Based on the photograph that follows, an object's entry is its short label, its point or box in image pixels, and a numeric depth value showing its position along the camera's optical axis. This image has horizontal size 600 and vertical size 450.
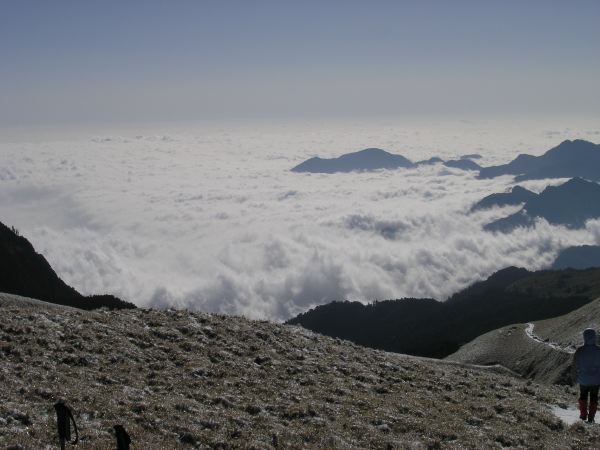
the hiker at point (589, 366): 20.00
